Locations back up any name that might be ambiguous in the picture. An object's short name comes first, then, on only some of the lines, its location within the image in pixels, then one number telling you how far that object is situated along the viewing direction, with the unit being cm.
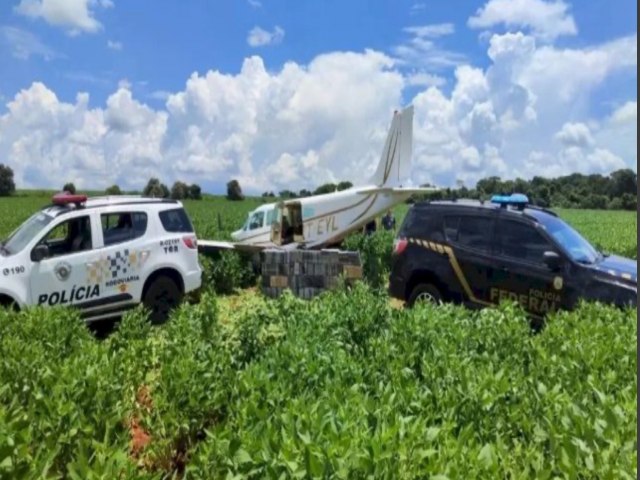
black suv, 800
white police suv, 884
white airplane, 2031
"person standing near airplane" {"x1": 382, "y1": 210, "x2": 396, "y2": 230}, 2783
